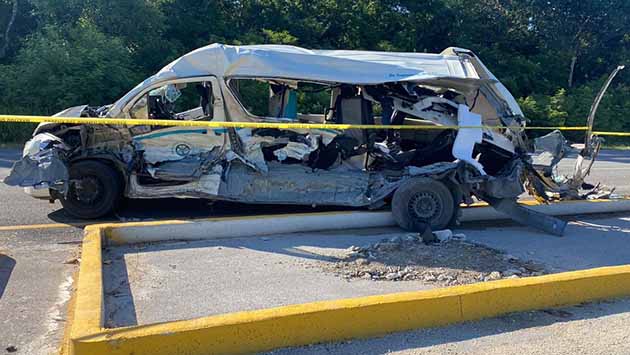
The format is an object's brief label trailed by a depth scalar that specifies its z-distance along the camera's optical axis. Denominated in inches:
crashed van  280.5
